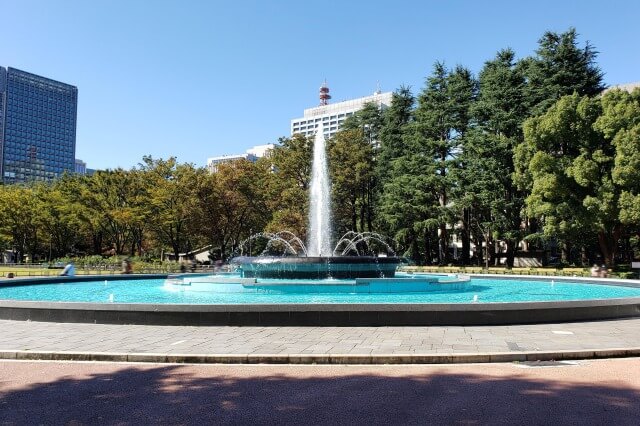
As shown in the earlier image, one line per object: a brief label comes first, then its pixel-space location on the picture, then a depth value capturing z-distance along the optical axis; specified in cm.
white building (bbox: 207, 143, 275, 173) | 18999
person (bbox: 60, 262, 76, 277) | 3291
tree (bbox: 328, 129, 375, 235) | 6025
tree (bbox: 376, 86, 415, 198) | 6512
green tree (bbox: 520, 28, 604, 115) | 4956
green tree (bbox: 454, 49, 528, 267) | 5144
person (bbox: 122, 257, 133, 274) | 3972
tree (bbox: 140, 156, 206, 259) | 5684
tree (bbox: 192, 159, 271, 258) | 5728
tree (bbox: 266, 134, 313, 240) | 5694
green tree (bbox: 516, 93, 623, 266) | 4044
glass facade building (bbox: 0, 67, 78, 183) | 18062
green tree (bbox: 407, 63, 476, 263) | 5678
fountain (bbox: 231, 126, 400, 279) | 2561
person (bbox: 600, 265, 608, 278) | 3559
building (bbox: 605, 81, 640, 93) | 8668
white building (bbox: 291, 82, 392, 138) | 18438
